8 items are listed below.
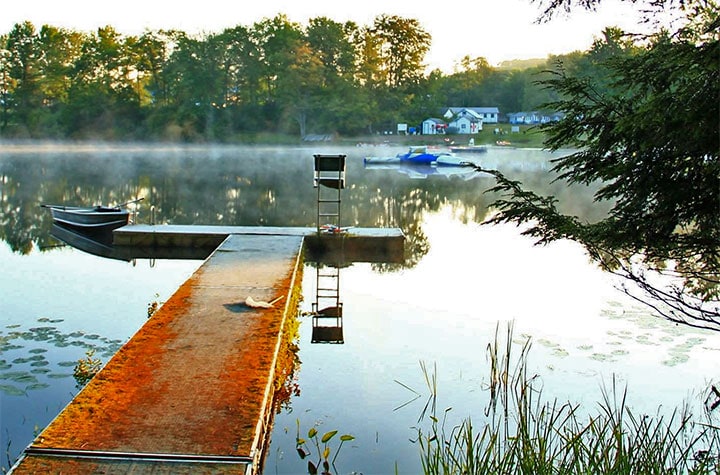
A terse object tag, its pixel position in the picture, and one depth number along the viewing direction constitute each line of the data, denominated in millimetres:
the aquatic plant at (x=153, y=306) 9273
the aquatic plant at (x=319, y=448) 5281
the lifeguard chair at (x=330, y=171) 13062
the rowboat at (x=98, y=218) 15438
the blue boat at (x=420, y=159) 42109
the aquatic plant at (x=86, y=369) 6707
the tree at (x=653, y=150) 3838
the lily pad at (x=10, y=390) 6371
